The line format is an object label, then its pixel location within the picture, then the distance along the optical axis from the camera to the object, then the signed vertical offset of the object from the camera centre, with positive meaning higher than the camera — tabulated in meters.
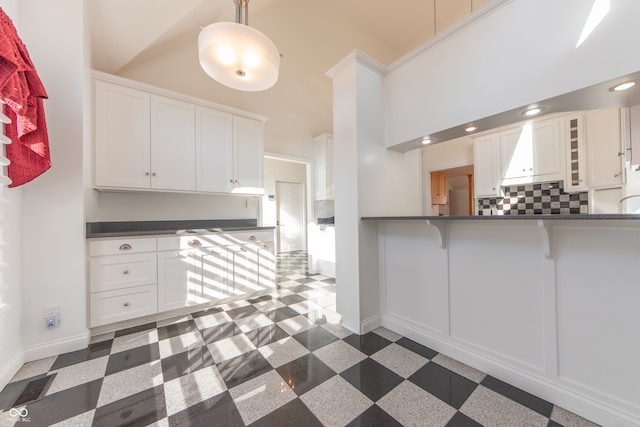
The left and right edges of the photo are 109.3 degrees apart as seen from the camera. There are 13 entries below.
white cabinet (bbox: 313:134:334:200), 4.00 +0.82
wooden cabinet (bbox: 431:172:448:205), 3.90 +0.42
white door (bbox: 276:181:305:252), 5.99 -0.05
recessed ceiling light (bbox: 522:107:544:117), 1.34 +0.60
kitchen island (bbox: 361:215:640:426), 1.04 -0.53
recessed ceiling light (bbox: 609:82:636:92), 1.08 +0.60
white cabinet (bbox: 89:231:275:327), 1.95 -0.58
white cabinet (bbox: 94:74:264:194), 2.19 +0.79
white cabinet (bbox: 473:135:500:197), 3.06 +0.62
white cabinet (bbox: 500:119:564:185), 2.64 +0.72
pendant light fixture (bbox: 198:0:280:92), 1.29 +0.98
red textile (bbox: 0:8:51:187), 1.19 +0.60
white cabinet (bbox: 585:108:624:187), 2.28 +0.64
